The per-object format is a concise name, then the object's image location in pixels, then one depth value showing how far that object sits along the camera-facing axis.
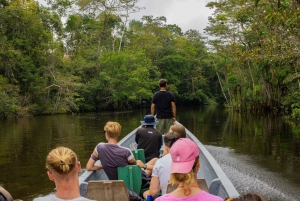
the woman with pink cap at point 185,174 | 2.42
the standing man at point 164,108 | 7.80
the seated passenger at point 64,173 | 2.31
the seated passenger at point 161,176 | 3.70
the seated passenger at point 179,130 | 4.44
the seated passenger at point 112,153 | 4.51
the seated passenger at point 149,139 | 5.90
